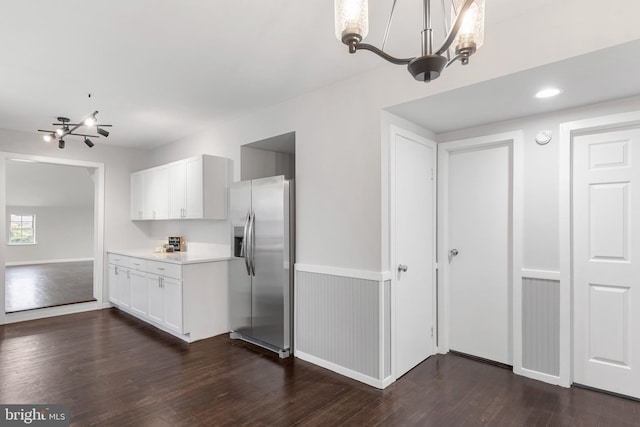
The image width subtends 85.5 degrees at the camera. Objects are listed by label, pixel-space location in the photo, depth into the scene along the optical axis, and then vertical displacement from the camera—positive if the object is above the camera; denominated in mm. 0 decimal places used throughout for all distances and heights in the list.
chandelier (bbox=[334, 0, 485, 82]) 1239 +667
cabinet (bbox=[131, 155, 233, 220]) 4371 +344
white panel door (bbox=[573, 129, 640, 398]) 2621 -372
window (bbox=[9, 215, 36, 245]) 10326 -490
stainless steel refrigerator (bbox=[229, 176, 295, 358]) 3523 -523
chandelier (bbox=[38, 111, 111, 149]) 3523 +952
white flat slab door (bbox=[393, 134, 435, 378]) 3047 -357
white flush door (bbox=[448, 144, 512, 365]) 3232 -375
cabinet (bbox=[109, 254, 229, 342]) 3938 -1008
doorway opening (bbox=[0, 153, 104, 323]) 5281 -673
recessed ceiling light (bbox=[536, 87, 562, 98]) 2447 +876
